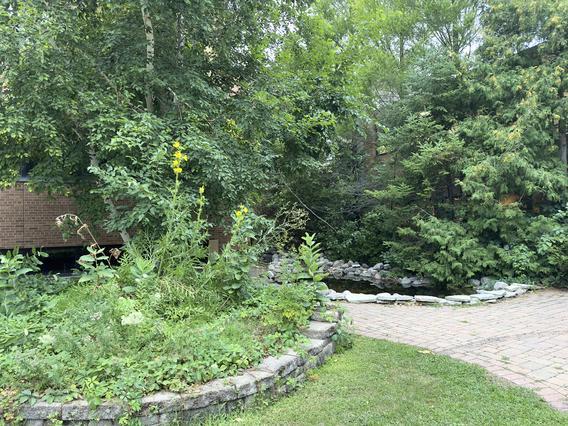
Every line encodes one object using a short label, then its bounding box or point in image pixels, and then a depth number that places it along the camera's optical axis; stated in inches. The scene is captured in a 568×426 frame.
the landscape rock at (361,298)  277.3
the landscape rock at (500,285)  302.7
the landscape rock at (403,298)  273.1
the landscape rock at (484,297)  271.6
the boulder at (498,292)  278.8
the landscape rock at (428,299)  267.9
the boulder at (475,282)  331.4
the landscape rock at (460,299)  267.4
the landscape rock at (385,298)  275.0
